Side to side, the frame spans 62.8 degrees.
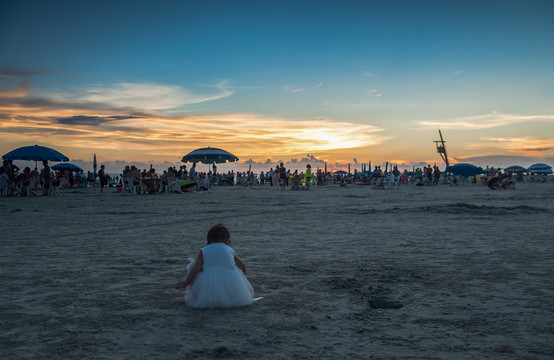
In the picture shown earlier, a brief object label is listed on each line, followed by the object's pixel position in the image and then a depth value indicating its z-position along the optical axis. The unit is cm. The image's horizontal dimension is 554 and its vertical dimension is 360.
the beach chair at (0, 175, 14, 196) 2139
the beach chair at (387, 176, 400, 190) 3241
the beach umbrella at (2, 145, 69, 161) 2339
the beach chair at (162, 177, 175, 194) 2528
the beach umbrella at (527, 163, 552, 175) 6756
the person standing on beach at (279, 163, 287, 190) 3107
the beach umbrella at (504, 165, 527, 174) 6450
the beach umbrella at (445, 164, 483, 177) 5078
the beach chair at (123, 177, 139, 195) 2420
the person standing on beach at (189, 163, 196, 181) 3075
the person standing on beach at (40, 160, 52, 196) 2260
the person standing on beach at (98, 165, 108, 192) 2693
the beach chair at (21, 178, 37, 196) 2247
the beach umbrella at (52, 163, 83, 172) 3650
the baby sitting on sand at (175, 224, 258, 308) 348
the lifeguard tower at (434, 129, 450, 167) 9181
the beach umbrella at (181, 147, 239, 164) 3069
